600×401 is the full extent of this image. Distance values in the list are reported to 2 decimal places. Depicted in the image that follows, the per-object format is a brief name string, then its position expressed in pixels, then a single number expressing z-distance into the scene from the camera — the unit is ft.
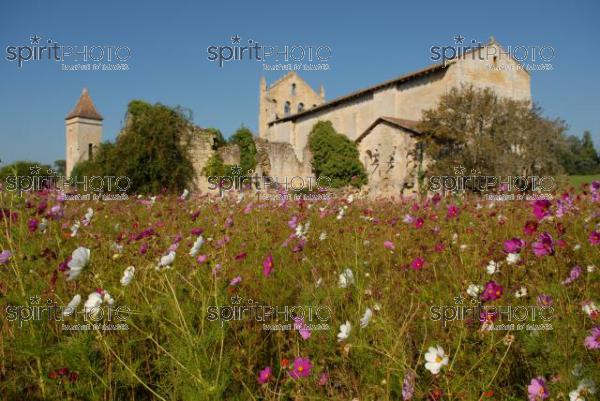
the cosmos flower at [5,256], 5.90
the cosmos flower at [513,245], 5.63
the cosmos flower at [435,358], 4.12
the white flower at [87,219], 7.71
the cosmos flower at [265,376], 4.38
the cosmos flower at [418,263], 6.86
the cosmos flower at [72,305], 4.65
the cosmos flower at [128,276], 4.89
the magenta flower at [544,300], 5.15
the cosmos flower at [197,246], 5.69
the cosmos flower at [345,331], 4.53
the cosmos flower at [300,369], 4.21
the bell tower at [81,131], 94.79
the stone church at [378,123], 65.57
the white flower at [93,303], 4.72
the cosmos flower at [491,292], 5.04
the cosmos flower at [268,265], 6.17
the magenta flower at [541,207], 6.23
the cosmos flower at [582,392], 3.70
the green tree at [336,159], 81.66
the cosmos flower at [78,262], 4.95
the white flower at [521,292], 5.79
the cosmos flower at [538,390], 3.86
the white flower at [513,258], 5.87
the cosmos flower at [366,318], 4.44
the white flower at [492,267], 6.25
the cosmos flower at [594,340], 4.08
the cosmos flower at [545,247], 5.46
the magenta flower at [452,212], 9.44
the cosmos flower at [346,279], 5.68
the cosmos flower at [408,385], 3.88
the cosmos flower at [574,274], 5.56
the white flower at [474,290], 5.39
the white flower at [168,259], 5.02
